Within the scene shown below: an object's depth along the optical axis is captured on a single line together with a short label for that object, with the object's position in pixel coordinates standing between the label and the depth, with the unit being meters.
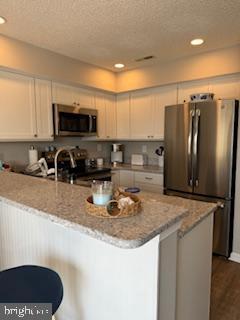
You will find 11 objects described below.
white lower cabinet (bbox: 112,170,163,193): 3.40
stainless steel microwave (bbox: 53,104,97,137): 3.12
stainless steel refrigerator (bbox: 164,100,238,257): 2.56
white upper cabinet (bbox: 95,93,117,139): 3.87
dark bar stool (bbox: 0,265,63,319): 0.94
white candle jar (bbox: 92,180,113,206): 1.01
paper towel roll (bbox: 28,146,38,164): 3.13
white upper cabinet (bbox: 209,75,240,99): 2.92
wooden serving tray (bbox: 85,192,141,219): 0.94
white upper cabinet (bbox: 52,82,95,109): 3.16
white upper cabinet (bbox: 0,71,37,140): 2.65
